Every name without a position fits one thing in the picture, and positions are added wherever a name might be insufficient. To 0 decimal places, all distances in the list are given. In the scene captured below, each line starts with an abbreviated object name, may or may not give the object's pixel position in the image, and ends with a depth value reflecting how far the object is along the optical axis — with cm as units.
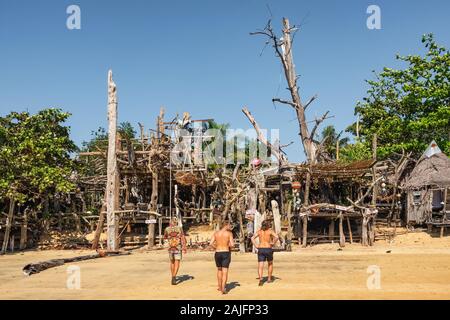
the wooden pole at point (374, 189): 2220
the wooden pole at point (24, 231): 2227
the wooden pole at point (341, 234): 2133
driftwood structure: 2119
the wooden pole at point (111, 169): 2098
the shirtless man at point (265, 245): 1159
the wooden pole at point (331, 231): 2226
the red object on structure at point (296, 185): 2111
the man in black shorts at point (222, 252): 1020
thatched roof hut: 2395
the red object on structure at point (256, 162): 2212
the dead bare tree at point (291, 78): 2980
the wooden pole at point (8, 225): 2116
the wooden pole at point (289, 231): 1986
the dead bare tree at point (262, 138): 2571
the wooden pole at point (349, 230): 2197
